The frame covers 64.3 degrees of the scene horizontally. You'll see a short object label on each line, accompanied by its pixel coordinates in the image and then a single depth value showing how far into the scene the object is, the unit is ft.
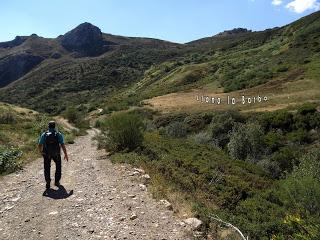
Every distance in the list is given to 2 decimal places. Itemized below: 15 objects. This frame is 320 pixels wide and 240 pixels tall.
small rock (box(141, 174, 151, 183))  24.76
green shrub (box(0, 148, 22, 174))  30.56
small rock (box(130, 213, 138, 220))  17.86
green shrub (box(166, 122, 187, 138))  75.67
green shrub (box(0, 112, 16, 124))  71.87
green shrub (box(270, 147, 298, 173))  52.34
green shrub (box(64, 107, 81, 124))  103.64
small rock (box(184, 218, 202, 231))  16.59
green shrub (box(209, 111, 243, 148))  68.87
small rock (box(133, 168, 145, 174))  27.21
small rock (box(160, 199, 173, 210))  19.27
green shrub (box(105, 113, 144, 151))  39.16
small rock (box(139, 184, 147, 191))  22.69
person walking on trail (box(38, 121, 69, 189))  23.25
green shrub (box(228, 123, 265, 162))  59.51
